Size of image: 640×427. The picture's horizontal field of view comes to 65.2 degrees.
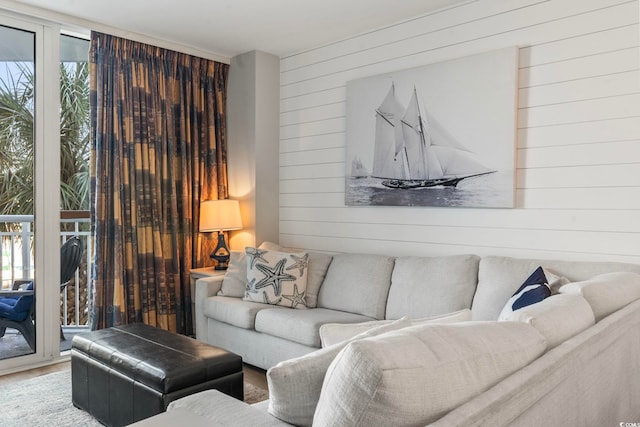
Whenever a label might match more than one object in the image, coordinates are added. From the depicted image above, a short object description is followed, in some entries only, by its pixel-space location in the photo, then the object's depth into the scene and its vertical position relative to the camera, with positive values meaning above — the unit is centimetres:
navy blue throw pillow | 234 -46
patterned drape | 399 +20
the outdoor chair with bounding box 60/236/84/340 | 396 -54
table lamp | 438 -23
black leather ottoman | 238 -90
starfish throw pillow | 373 -63
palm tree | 357 +36
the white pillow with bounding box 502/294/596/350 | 148 -38
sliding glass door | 358 +6
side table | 429 -70
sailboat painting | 322 +44
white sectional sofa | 101 -43
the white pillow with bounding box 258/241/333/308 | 382 -62
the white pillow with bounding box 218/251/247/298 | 399 -68
